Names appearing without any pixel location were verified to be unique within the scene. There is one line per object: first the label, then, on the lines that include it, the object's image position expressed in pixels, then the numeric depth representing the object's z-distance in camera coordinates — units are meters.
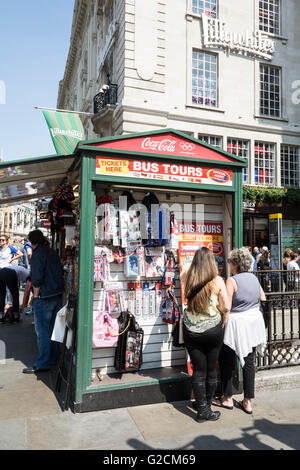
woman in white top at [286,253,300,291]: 10.88
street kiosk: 4.08
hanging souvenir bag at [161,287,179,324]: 4.58
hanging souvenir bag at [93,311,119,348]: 4.20
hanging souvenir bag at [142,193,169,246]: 4.58
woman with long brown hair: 3.82
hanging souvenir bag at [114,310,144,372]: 4.28
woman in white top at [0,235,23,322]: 8.76
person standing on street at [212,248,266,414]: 4.06
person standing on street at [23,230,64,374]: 5.20
